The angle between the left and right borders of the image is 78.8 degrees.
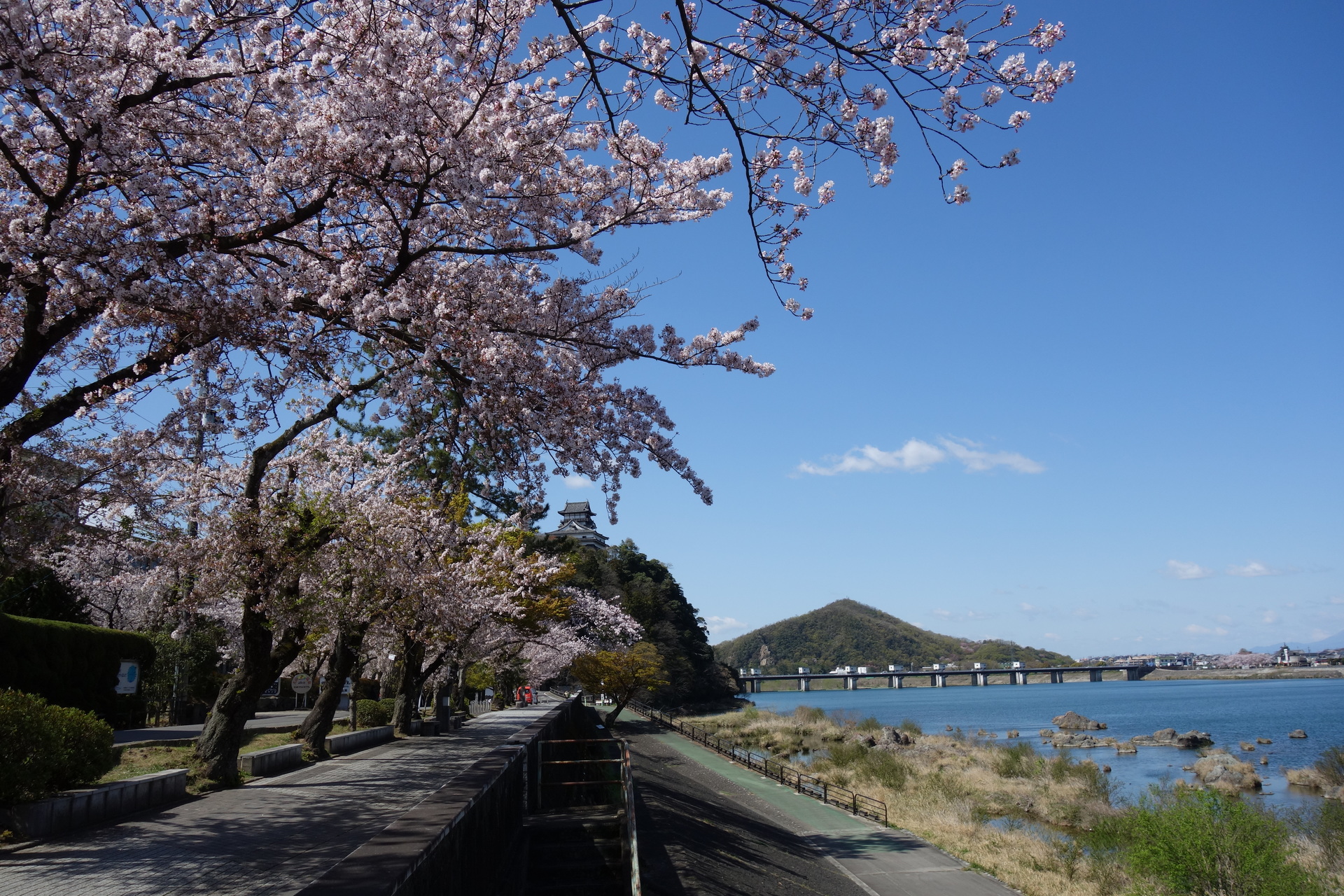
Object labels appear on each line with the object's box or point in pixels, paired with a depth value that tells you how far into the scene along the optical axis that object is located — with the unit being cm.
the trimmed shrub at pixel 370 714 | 2139
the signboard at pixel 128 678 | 1456
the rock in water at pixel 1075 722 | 5744
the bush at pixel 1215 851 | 1402
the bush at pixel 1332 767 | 2809
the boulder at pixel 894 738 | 4531
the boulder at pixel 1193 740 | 4566
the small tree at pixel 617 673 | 3806
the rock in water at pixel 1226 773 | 3052
